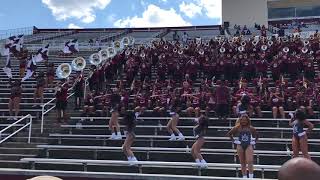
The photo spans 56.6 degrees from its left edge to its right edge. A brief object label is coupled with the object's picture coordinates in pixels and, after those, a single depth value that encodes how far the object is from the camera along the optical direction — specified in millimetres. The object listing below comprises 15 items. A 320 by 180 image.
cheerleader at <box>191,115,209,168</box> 6303
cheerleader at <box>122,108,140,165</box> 6621
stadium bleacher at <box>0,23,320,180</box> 6528
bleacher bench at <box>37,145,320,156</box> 6735
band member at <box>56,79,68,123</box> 9025
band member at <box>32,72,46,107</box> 10013
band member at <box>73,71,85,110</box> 9730
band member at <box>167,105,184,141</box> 7560
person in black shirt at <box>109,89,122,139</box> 7785
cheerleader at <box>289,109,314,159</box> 5783
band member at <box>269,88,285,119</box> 8182
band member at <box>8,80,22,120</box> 9263
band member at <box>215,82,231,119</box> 8168
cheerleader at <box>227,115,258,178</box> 5562
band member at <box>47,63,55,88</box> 11168
